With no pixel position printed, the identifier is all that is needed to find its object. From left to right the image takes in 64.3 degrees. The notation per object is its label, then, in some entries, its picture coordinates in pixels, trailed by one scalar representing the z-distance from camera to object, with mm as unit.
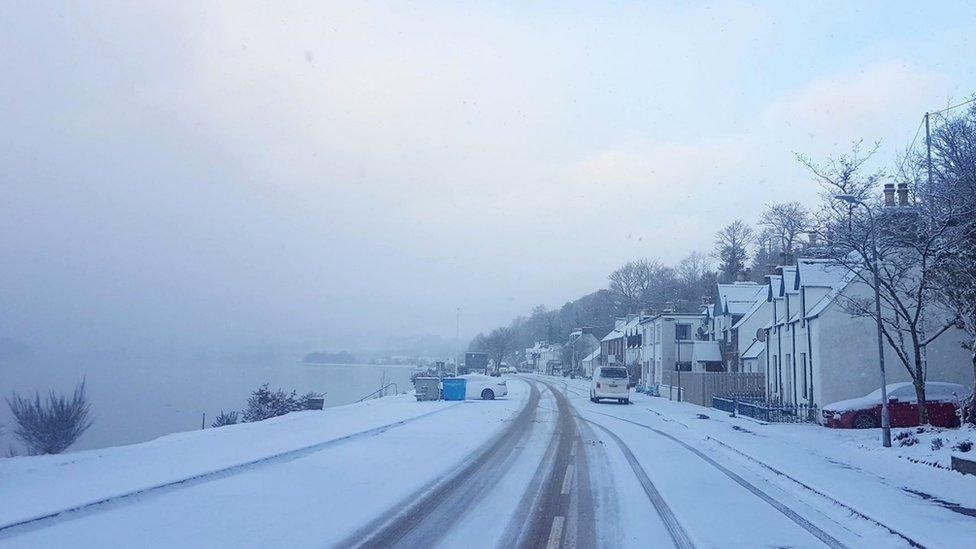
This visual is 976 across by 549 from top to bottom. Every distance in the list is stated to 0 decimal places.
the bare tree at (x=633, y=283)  117062
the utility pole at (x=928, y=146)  23269
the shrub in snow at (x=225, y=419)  37134
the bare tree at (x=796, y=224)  25781
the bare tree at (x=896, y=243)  21672
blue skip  45625
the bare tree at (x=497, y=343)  137625
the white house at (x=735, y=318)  53000
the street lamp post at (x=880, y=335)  20312
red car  25875
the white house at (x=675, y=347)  59938
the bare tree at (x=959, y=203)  20469
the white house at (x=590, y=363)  106256
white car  47719
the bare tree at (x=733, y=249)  95481
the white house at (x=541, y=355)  144250
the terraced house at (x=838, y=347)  29547
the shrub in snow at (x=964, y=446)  16505
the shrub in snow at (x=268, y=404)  38781
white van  45250
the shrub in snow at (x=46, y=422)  32438
